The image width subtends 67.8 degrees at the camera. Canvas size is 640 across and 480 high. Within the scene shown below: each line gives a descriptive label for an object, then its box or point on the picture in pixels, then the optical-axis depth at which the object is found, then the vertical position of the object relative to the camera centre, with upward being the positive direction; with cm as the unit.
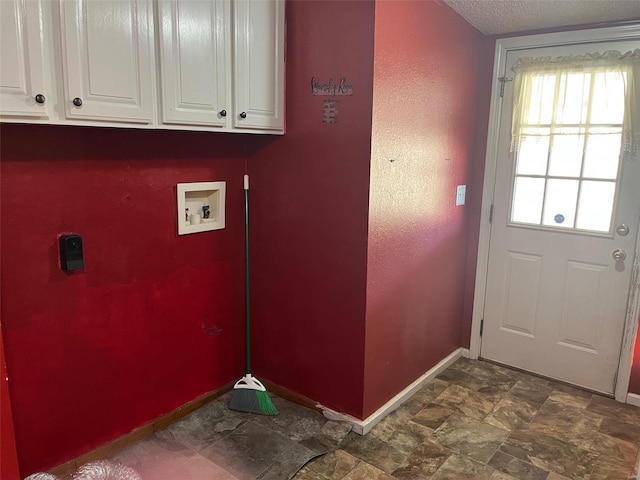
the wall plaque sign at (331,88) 220 +37
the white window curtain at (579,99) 259 +43
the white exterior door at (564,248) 271 -45
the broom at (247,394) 257 -123
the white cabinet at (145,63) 149 +37
